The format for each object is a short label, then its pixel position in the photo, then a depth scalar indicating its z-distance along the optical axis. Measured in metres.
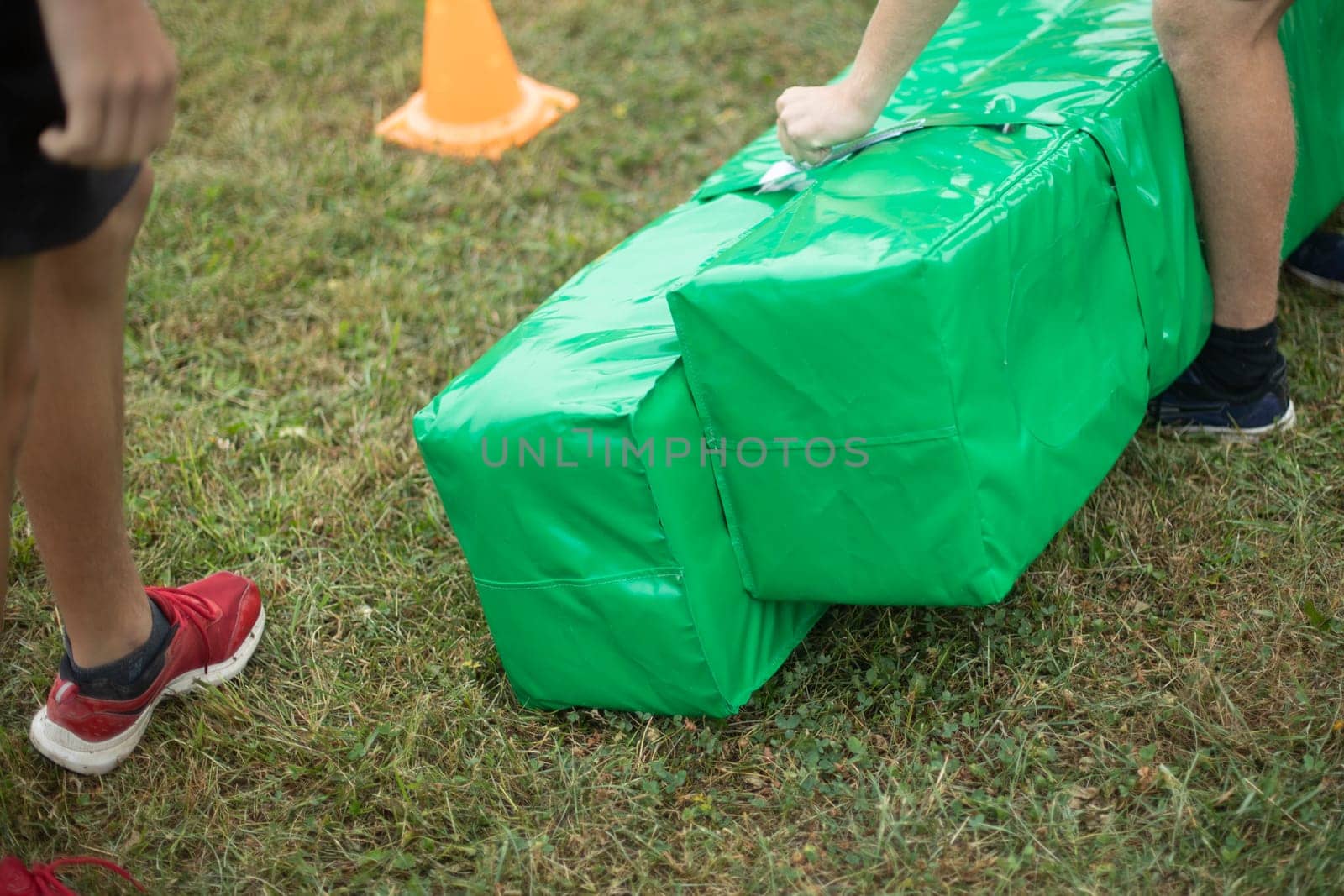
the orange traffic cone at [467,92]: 4.91
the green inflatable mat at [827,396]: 3.49
